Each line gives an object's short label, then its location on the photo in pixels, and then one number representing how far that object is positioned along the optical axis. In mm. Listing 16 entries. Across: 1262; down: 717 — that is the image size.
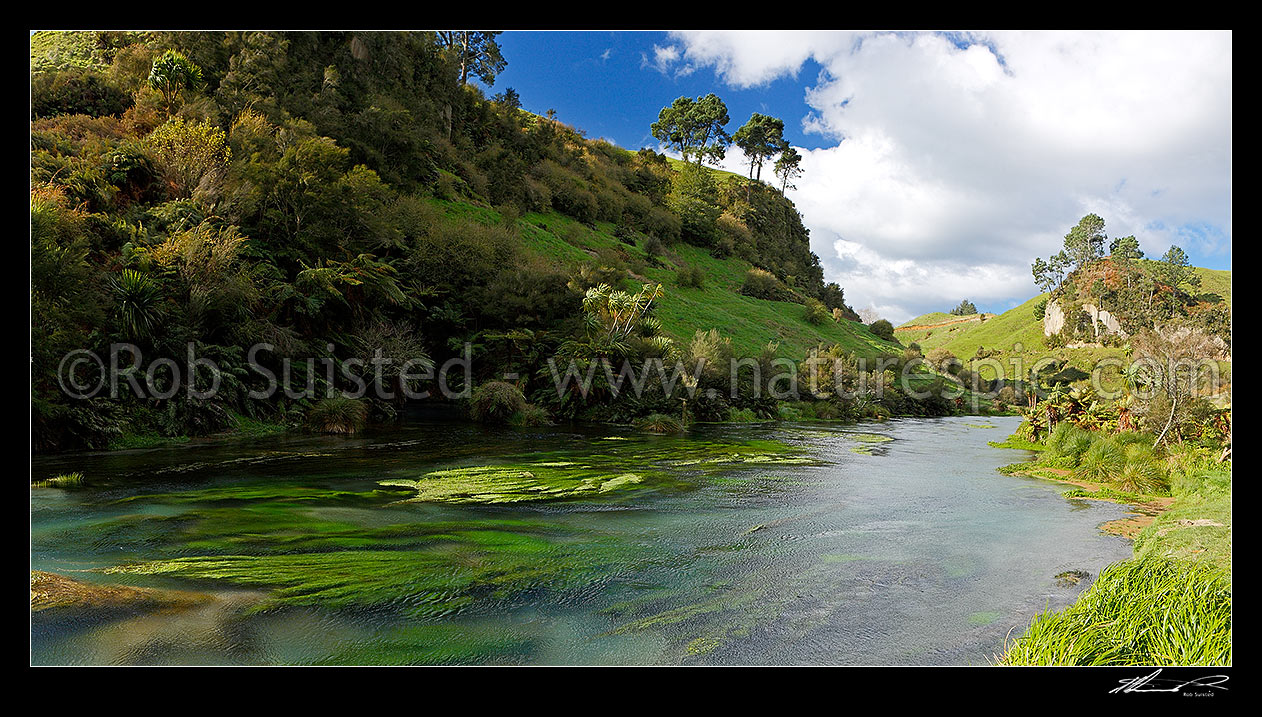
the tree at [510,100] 61534
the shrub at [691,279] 50562
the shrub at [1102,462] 13141
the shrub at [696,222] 65562
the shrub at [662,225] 61797
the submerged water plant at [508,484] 10430
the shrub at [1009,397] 51438
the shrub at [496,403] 22984
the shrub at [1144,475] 11945
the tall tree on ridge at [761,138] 83688
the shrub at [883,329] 64750
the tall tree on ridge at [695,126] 81881
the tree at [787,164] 86438
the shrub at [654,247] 55938
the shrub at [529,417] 23109
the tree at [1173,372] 12648
